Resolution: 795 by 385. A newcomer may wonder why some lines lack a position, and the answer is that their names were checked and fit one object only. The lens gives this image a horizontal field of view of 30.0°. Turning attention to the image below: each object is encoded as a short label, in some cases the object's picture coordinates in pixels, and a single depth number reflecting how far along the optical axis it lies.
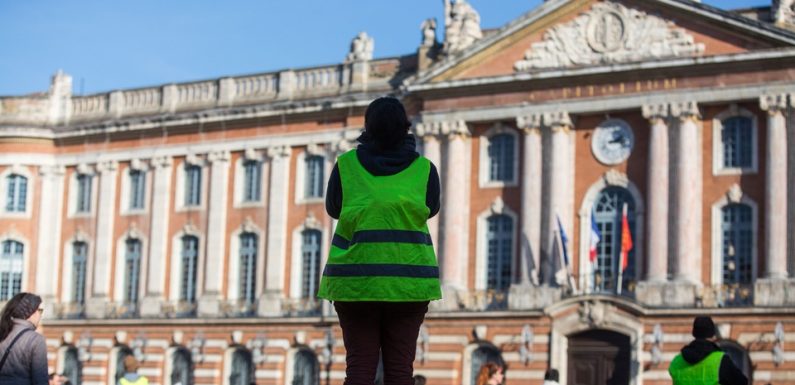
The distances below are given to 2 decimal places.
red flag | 36.78
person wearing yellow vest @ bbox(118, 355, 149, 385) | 16.37
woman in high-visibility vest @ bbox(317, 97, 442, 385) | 6.98
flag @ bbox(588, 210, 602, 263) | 37.28
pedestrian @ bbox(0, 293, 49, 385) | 8.80
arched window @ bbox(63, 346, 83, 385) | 47.41
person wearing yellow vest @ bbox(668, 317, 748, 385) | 9.97
